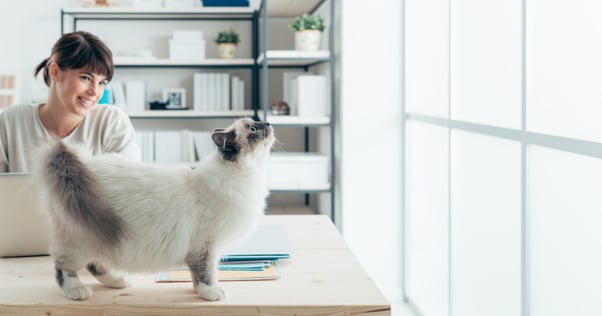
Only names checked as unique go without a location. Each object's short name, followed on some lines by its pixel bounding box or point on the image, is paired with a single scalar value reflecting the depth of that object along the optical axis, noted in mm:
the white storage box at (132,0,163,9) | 4188
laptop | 1333
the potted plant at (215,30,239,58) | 4281
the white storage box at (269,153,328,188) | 3570
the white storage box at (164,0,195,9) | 4215
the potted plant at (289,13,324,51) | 3521
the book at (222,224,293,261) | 1406
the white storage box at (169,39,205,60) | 4262
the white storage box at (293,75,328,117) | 3547
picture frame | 4402
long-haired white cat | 1091
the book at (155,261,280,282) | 1302
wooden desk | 1146
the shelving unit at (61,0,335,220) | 3521
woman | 1646
